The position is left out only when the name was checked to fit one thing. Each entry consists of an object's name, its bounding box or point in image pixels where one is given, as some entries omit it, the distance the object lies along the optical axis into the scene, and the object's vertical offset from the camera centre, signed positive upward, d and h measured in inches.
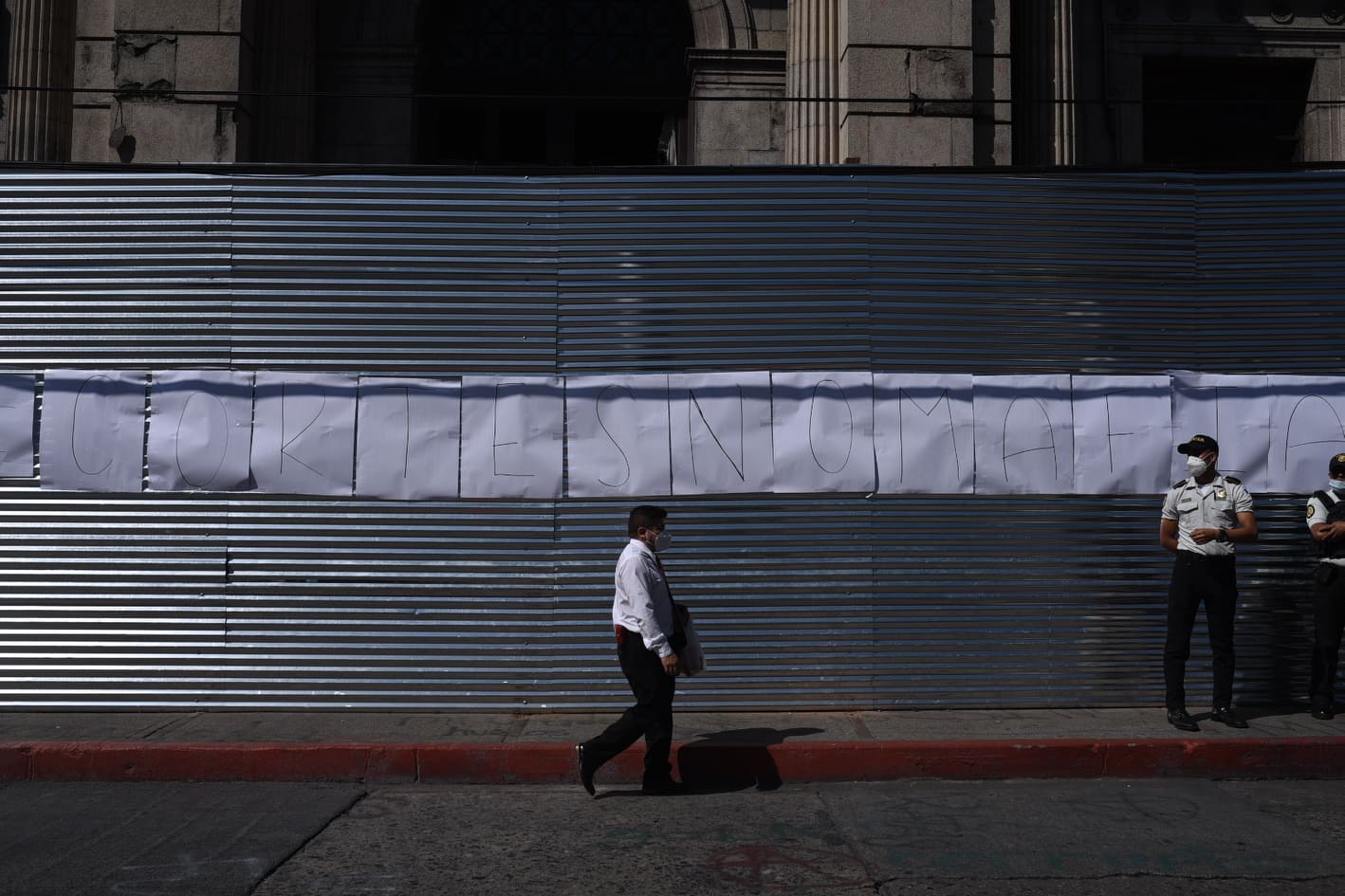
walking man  259.3 -38.3
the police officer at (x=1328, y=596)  313.0 -27.0
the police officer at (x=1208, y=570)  302.2 -19.6
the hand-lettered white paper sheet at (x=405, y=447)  331.6 +10.9
